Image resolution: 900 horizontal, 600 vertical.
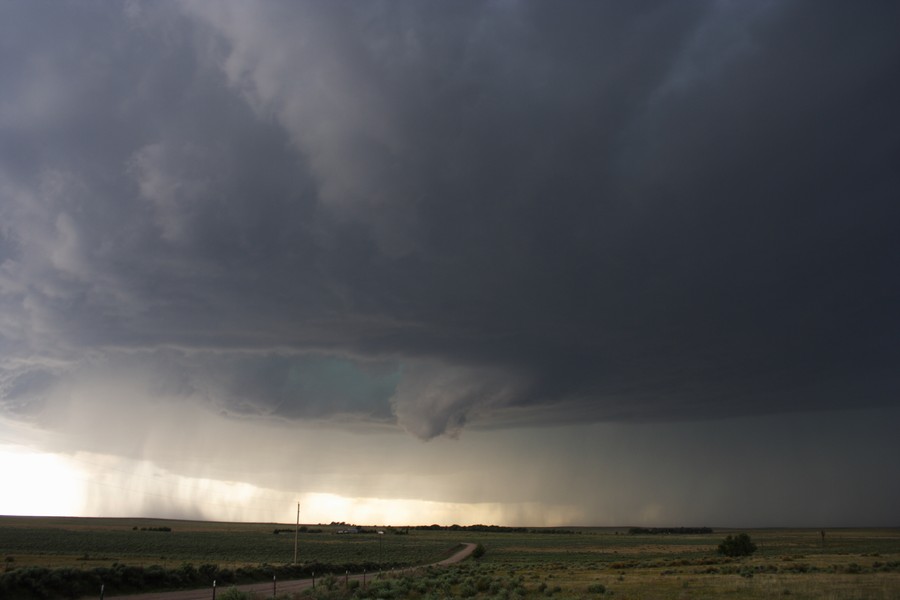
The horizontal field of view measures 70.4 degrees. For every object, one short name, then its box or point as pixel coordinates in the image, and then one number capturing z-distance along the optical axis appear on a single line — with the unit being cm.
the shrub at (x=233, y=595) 2945
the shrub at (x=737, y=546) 8469
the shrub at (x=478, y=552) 9344
